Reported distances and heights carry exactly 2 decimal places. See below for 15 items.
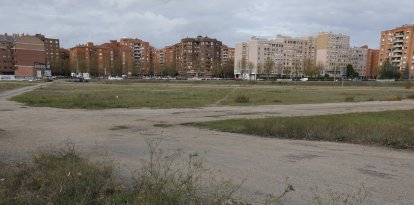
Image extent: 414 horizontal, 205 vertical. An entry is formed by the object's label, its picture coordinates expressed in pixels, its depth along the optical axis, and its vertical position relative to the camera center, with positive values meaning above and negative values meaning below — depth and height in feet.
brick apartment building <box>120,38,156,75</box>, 482.94 +11.17
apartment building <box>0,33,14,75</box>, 463.01 +14.45
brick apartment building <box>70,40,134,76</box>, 438.24 +16.14
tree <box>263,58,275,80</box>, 445.58 +6.82
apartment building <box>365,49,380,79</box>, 598.75 +22.62
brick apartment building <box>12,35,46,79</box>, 408.53 +20.34
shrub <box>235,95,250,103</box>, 95.44 -7.96
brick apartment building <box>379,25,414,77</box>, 445.37 +38.04
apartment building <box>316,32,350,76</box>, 558.15 +39.16
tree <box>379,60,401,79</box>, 409.69 +1.90
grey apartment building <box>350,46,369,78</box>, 577.84 +26.47
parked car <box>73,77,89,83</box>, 292.18 -8.19
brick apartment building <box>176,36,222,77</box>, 584.81 +28.92
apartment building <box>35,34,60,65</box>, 586.04 +41.40
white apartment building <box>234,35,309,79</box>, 539.70 +34.70
